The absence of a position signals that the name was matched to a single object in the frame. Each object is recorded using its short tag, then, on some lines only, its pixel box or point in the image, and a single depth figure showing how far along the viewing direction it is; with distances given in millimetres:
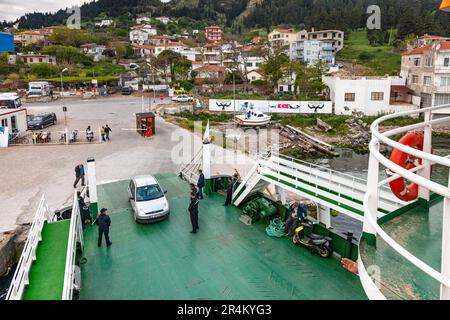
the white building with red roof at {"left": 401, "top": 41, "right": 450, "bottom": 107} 40094
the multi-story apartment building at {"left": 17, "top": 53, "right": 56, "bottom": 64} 75312
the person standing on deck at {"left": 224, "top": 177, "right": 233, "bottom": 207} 12345
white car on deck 11197
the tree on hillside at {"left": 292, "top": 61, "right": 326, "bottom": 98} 48969
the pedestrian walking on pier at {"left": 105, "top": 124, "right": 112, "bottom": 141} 29358
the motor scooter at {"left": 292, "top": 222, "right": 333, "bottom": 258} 8844
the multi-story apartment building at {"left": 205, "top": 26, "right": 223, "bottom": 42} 133000
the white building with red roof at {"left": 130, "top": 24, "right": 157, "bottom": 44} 111875
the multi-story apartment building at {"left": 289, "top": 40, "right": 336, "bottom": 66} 75438
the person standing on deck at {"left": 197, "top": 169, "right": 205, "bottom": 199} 13086
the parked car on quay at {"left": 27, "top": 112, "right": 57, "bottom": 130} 32875
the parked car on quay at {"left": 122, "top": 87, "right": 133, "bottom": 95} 60000
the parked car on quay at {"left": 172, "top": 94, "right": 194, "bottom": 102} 51875
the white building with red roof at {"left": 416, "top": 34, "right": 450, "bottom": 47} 62175
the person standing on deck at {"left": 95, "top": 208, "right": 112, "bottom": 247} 9656
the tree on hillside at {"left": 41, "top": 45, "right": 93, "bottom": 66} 78188
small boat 38031
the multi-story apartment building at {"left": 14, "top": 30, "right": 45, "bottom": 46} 98062
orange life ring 6324
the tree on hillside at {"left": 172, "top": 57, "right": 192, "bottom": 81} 69688
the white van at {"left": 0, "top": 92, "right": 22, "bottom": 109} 33531
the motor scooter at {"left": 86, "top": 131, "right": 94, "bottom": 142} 28805
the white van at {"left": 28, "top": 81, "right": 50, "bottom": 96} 54688
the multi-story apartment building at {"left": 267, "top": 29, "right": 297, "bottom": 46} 99625
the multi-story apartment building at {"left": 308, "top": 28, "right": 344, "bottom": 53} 86000
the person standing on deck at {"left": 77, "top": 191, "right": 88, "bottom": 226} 11177
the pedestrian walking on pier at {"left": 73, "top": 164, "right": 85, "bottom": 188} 17469
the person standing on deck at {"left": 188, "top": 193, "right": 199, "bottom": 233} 10359
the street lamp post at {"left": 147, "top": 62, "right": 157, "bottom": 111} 67512
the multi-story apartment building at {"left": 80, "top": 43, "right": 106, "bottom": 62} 86125
